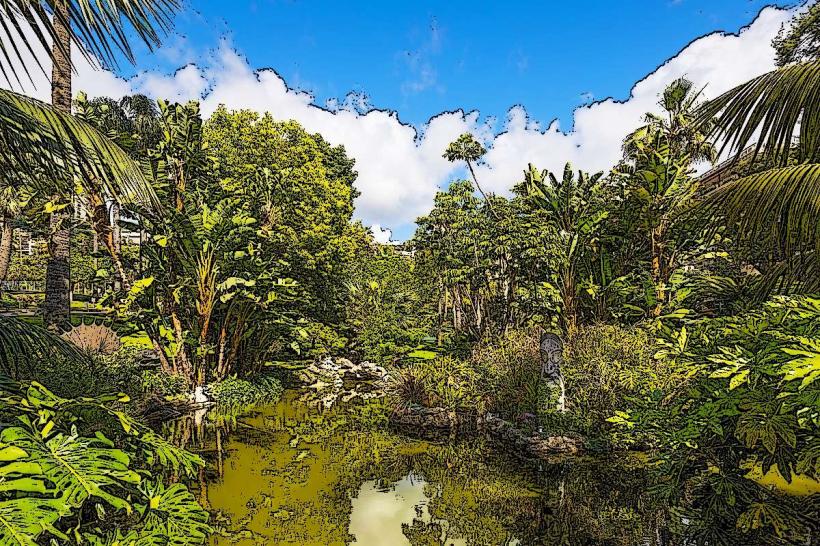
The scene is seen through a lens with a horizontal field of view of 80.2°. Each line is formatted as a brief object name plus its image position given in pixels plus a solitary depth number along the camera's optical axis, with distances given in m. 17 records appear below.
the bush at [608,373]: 6.49
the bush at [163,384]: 8.38
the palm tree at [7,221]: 14.38
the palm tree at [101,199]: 7.93
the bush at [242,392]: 9.52
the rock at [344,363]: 13.44
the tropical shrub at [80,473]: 1.24
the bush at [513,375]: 7.77
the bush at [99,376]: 4.89
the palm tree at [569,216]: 10.40
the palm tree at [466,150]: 15.32
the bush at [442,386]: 8.45
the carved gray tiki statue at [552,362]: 7.16
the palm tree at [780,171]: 2.46
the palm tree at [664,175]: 9.19
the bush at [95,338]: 7.78
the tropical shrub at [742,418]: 1.98
